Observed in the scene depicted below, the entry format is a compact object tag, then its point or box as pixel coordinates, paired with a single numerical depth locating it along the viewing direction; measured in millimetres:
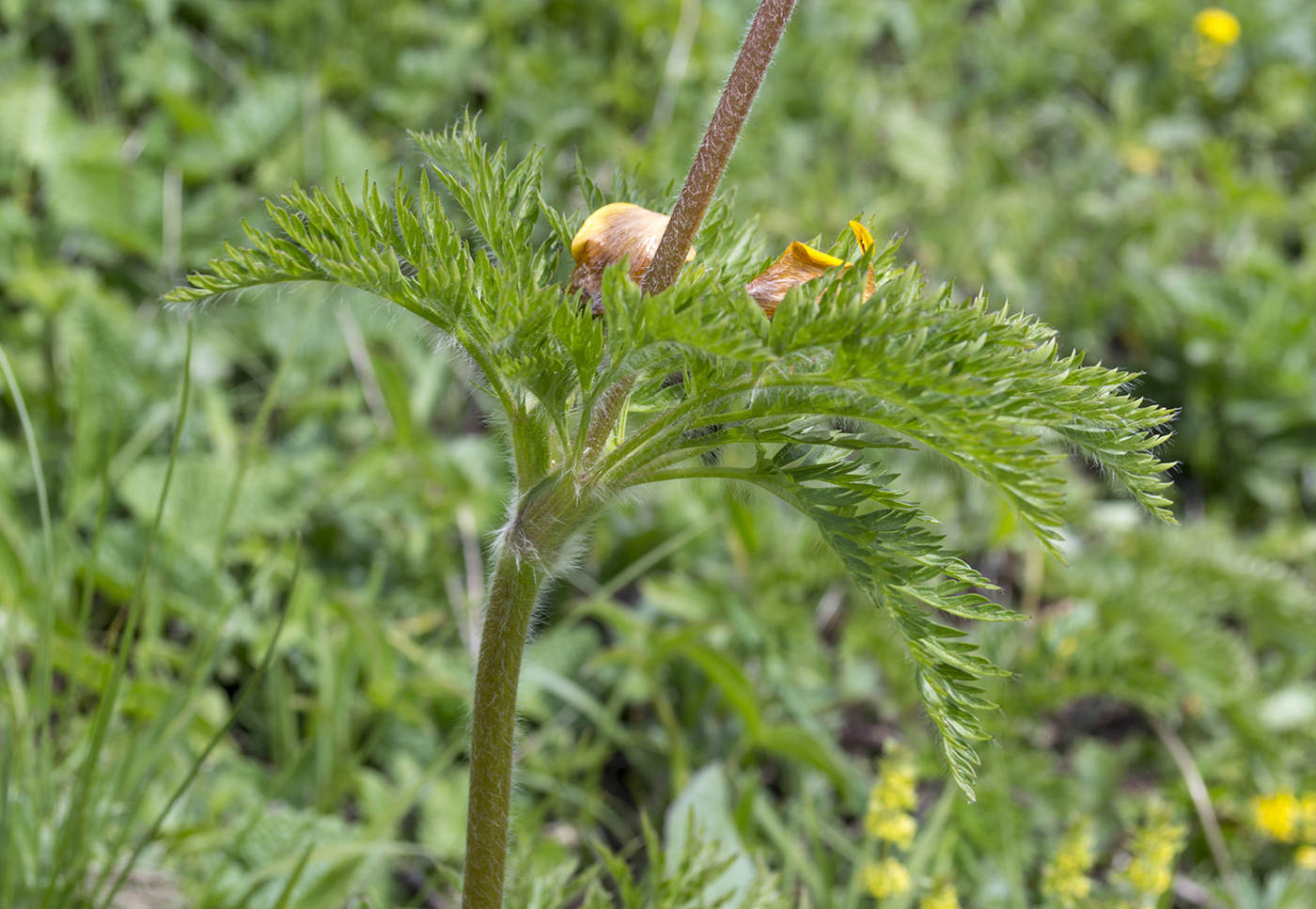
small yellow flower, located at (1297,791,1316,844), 520
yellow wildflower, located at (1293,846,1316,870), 498
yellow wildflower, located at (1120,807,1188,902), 429
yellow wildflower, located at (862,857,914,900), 437
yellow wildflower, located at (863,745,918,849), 436
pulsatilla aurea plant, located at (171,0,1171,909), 321
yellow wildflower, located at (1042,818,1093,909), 428
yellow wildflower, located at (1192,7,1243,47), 949
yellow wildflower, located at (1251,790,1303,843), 521
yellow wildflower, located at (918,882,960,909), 416
